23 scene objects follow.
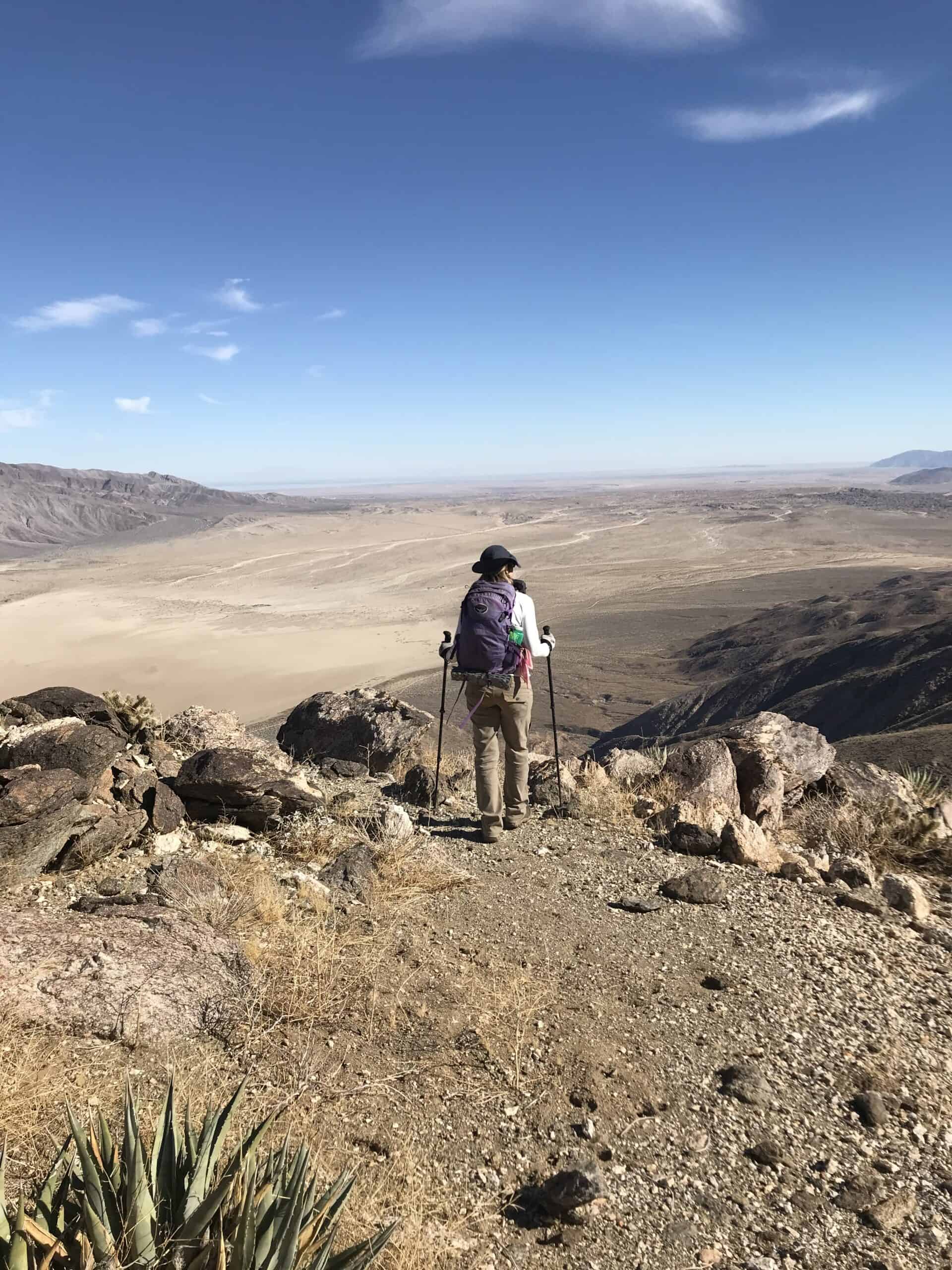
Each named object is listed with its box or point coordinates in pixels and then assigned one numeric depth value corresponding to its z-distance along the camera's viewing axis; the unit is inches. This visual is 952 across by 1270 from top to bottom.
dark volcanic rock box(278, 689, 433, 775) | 293.6
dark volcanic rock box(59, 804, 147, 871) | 158.7
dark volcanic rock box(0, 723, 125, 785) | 185.6
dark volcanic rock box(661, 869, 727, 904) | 165.8
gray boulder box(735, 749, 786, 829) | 236.1
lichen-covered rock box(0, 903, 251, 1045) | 105.4
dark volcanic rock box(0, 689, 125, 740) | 229.8
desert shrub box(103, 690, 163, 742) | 244.8
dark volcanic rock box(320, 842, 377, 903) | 160.6
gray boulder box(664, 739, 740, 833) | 229.5
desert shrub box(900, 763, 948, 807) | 257.2
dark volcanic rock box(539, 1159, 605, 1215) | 85.4
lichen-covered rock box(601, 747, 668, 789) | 250.7
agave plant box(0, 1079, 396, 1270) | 59.1
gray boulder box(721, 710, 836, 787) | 257.1
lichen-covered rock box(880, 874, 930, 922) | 162.4
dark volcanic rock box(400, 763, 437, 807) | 235.3
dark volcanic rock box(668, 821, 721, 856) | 194.7
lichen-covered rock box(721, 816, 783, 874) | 187.9
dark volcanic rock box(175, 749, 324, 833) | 193.8
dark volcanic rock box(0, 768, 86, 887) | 149.3
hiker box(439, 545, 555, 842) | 187.8
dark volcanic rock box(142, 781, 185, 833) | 180.5
